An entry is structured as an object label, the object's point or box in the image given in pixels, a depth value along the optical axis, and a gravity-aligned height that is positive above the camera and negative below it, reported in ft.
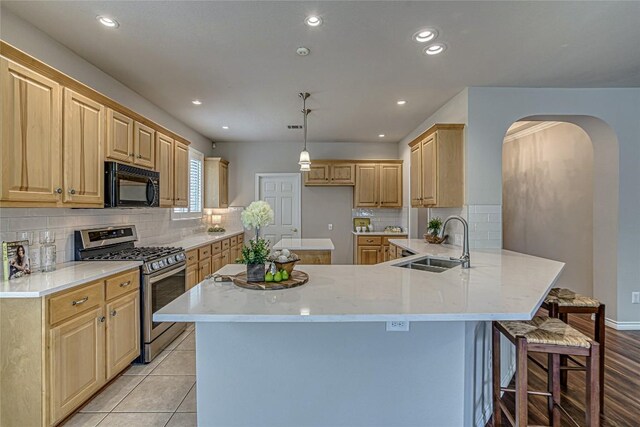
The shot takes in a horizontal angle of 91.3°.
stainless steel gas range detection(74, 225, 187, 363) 9.25 -1.87
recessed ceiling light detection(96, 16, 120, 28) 7.39 +4.51
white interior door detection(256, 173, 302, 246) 21.50 +0.66
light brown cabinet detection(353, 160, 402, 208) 20.48 +1.57
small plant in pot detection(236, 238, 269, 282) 5.90 -0.94
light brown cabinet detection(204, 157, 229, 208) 19.56 +1.69
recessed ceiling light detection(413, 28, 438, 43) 7.88 +4.52
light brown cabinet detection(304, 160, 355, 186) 20.38 +2.39
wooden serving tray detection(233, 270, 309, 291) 5.68 -1.39
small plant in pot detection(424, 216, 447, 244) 13.74 -0.97
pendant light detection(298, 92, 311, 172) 12.47 +2.15
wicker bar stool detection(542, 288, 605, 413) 7.54 -2.42
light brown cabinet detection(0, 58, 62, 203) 6.12 +1.56
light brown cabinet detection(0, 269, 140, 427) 5.99 -2.98
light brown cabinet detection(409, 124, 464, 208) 12.01 +1.75
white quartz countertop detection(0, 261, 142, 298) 5.87 -1.52
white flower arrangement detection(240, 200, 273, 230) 5.95 -0.11
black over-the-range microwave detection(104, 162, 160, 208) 9.07 +0.72
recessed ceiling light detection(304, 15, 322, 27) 7.31 +4.51
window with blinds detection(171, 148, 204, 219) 17.76 +1.51
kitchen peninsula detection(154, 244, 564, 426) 5.49 -2.82
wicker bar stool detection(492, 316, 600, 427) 5.35 -2.61
